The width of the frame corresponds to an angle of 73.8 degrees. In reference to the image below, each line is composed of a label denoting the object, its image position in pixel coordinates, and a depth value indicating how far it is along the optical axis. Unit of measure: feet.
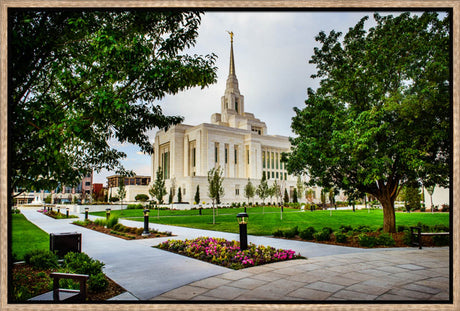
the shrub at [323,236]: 37.17
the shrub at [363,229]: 40.22
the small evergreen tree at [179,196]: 155.98
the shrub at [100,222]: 58.11
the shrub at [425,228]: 37.96
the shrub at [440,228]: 37.05
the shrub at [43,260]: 22.49
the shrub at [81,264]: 19.30
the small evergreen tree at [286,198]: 173.15
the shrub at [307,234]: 38.45
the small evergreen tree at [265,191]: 117.27
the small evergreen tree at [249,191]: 131.64
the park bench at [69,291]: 13.14
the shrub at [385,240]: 32.89
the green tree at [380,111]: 29.96
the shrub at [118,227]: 50.07
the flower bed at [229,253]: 24.06
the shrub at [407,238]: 33.04
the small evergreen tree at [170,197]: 161.68
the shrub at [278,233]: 42.16
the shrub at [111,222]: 53.83
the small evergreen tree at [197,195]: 147.62
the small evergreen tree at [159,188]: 92.13
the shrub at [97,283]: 17.12
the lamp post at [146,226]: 45.01
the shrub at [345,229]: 41.82
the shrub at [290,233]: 40.37
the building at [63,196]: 203.00
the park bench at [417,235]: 31.12
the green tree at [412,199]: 109.70
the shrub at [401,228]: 40.43
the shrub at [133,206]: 133.45
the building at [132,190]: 207.65
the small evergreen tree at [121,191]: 105.51
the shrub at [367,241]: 32.45
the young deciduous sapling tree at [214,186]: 79.03
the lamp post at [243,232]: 27.19
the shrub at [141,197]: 189.00
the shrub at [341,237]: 35.27
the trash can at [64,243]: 24.80
